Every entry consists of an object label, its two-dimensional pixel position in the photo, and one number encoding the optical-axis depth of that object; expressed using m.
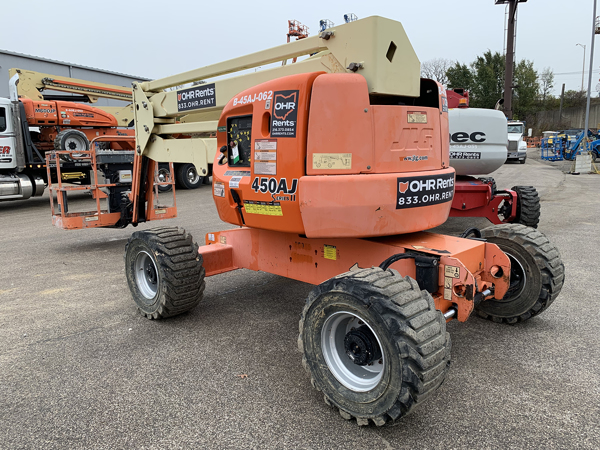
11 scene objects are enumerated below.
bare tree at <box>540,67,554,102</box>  61.55
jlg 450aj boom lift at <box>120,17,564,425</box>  2.69
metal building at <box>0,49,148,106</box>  27.45
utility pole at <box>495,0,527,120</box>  34.38
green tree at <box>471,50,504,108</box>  48.88
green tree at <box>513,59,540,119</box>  53.31
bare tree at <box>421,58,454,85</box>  52.71
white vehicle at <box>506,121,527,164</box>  24.02
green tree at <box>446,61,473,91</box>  50.66
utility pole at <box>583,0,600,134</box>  22.91
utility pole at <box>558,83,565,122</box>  53.20
